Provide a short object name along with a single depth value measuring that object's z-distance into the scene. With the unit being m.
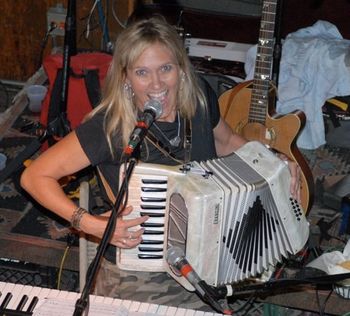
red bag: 4.23
